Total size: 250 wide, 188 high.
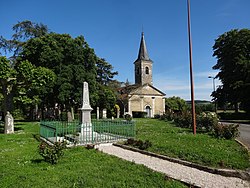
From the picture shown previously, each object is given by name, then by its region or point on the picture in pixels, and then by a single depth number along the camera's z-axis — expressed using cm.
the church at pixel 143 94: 5056
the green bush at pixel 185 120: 1859
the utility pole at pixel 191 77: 1306
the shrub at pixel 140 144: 991
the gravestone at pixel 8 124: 1714
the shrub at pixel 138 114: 4731
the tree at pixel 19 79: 1656
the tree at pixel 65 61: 2812
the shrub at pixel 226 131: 1188
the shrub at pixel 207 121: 1519
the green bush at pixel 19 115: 4096
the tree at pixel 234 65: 3127
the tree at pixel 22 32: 3406
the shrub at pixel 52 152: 736
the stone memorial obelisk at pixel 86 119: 1246
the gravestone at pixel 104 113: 4394
